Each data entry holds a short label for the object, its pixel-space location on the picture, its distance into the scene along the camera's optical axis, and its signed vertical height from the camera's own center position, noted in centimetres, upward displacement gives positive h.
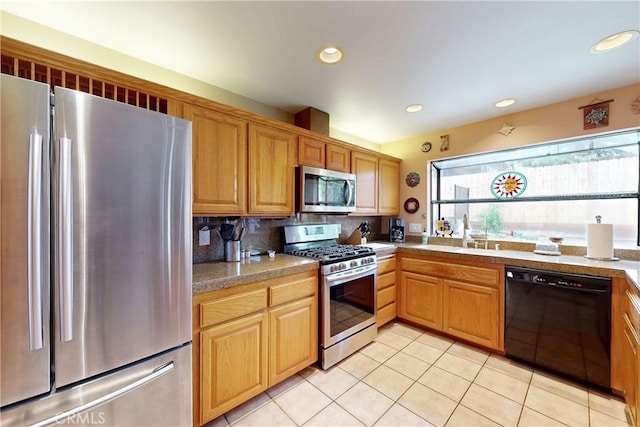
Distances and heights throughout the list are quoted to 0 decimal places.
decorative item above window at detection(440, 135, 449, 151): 318 +89
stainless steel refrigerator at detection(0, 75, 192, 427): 85 -20
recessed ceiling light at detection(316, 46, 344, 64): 166 +111
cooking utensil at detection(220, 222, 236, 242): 205 -17
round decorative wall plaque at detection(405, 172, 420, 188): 345 +45
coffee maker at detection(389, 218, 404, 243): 340 -28
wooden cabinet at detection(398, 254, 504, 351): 227 -91
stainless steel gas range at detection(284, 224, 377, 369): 207 -75
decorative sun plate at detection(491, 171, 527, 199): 279 +29
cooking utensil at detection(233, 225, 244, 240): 206 -18
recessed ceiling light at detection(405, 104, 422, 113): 254 +109
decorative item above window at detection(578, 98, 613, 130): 220 +88
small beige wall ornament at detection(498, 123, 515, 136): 271 +90
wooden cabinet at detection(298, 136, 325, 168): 240 +60
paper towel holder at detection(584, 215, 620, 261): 205 -42
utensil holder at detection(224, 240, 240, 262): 202 -33
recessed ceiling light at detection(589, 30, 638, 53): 151 +109
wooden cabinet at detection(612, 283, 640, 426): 131 -86
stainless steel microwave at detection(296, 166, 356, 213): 233 +21
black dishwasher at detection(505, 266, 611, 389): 178 -90
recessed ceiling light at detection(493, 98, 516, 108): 240 +108
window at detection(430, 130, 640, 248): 227 +22
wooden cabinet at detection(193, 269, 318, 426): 144 -87
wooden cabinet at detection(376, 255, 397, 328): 271 -93
